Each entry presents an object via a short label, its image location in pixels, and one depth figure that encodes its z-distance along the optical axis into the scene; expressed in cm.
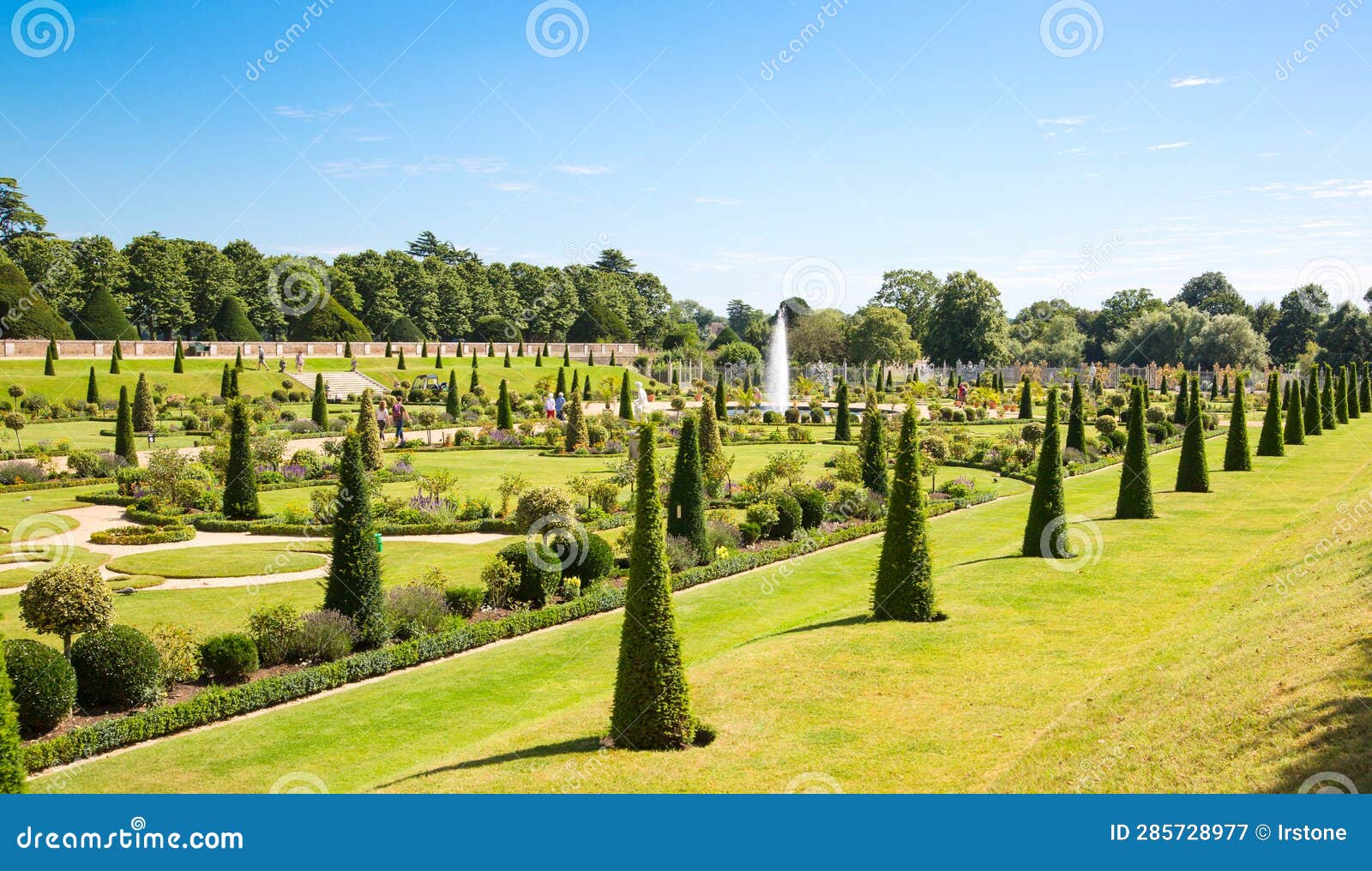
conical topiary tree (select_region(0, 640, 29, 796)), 723
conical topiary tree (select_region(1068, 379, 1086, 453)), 3353
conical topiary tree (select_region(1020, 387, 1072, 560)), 1727
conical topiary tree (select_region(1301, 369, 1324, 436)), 4003
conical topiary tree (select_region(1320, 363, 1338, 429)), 4319
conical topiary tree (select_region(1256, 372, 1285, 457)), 3250
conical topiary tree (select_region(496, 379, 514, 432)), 4084
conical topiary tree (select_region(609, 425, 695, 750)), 891
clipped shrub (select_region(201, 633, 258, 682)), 1232
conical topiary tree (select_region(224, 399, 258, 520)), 2208
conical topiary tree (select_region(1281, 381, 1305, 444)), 3606
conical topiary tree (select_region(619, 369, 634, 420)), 4516
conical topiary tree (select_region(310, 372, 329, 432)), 3991
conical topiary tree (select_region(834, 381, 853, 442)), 4116
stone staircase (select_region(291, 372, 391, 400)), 5594
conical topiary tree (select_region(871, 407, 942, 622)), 1347
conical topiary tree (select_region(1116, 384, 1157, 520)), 2094
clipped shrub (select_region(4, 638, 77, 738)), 1041
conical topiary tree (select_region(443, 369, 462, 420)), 4653
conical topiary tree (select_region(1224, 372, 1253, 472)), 2880
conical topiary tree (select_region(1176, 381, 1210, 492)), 2472
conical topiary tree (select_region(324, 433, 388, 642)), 1359
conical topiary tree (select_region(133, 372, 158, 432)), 3834
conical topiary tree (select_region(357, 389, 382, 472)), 2902
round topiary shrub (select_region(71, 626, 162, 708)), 1135
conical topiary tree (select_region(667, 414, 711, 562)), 1894
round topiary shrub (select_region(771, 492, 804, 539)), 2142
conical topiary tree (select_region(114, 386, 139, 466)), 2861
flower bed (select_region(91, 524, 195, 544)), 1969
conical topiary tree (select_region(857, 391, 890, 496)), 2508
